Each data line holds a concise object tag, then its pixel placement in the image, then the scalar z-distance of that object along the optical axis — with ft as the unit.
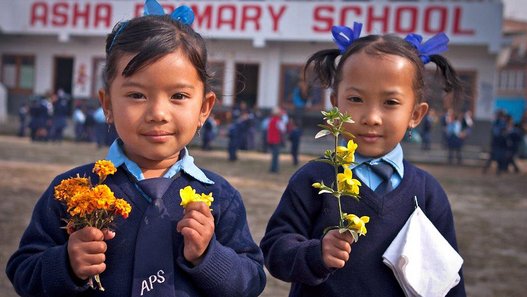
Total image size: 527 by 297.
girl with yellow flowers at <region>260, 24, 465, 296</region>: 6.46
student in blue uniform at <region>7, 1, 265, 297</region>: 5.33
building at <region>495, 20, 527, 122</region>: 138.10
